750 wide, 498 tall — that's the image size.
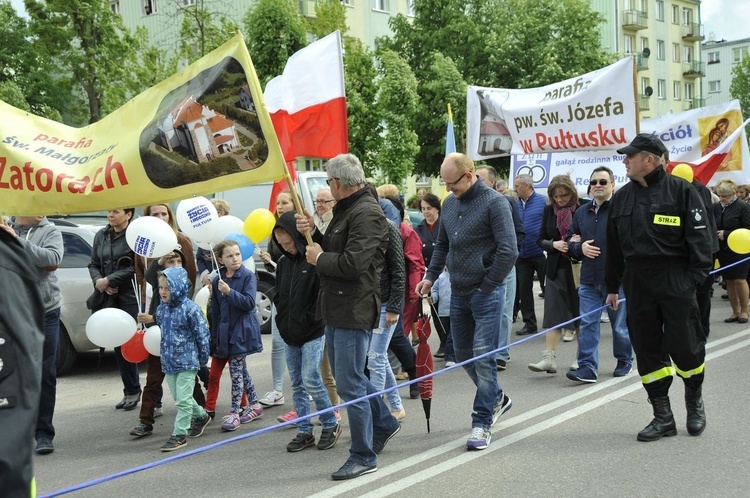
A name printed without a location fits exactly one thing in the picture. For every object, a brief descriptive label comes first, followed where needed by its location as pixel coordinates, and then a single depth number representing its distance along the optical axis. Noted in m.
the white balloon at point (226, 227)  7.54
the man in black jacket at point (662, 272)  5.50
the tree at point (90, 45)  24.44
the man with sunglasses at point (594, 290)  7.45
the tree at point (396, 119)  26.67
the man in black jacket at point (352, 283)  4.91
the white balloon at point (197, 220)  7.06
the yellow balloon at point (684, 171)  7.99
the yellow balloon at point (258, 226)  7.95
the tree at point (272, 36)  22.31
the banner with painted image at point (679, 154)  11.58
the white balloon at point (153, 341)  6.41
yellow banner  4.64
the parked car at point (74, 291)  8.67
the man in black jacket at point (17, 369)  2.03
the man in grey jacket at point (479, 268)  5.55
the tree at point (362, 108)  26.44
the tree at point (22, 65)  30.83
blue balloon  7.36
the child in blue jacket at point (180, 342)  6.03
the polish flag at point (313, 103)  7.45
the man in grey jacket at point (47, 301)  6.04
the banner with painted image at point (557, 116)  9.89
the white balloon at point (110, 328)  6.60
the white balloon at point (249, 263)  7.62
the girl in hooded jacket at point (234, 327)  6.50
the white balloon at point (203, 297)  7.29
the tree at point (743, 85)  62.47
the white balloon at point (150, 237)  6.49
